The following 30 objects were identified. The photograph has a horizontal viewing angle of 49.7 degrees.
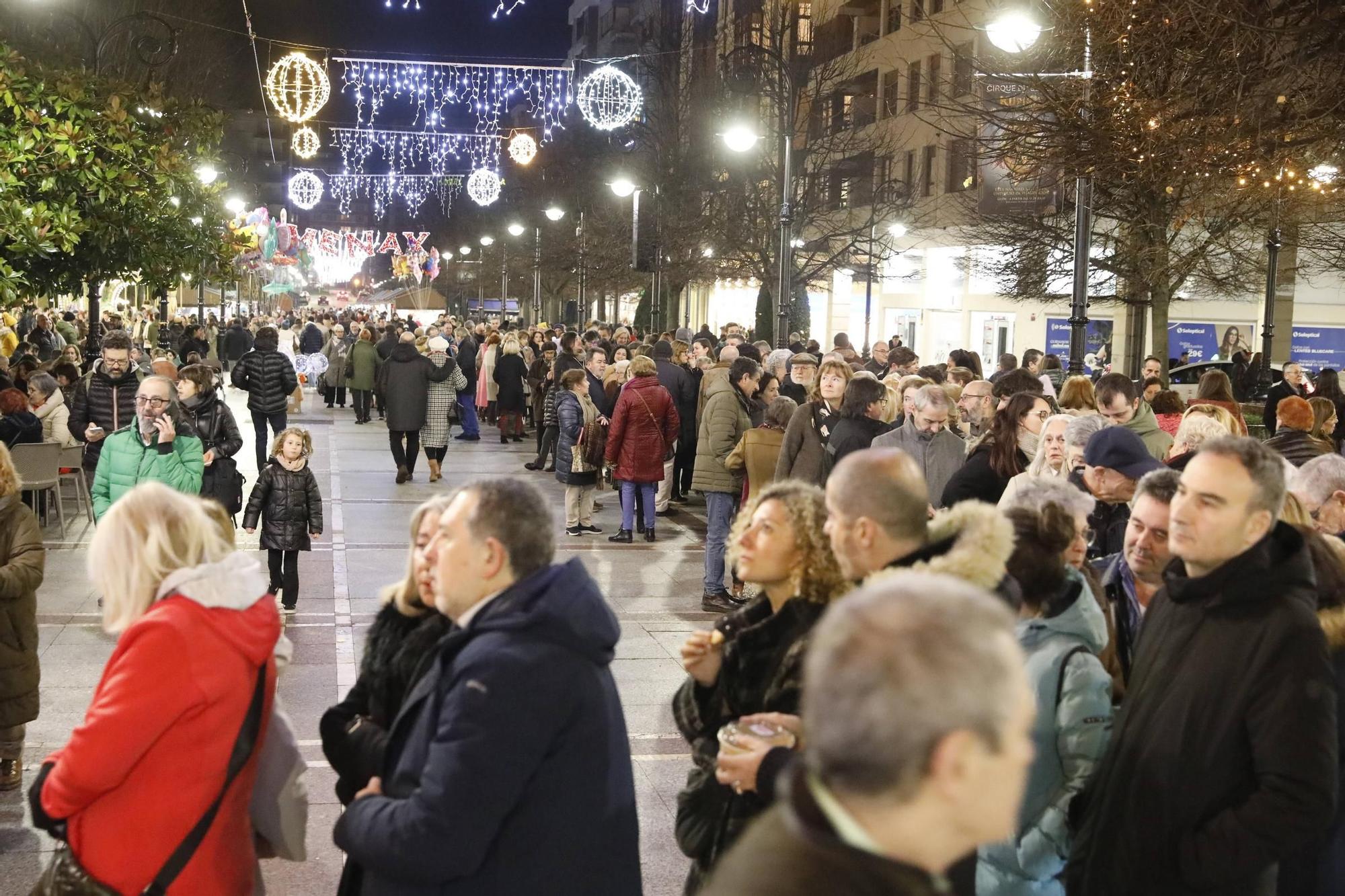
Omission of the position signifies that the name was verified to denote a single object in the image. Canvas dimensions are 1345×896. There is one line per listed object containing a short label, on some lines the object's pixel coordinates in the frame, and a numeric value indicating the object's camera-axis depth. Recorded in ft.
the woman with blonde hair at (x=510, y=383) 79.79
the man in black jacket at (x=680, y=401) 54.85
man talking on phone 29.37
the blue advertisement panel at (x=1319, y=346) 117.60
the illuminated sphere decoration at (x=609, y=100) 89.35
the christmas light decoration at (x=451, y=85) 107.86
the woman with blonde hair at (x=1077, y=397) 32.68
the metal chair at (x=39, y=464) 44.21
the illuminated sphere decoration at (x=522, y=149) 116.26
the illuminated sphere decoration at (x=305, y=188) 146.00
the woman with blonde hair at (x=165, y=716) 11.52
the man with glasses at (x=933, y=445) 30.48
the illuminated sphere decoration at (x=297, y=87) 70.54
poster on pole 43.60
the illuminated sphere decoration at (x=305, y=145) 105.40
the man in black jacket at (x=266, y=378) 59.11
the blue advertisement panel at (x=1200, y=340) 123.54
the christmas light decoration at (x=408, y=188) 293.64
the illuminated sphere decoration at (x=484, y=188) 137.28
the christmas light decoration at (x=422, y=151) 247.50
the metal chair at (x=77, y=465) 48.75
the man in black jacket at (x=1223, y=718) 11.18
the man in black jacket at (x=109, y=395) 37.93
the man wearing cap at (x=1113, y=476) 21.68
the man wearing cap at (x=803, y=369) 43.65
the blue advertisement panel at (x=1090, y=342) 118.42
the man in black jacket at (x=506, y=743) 10.55
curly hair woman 12.48
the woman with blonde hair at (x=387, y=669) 12.41
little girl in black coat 34.14
